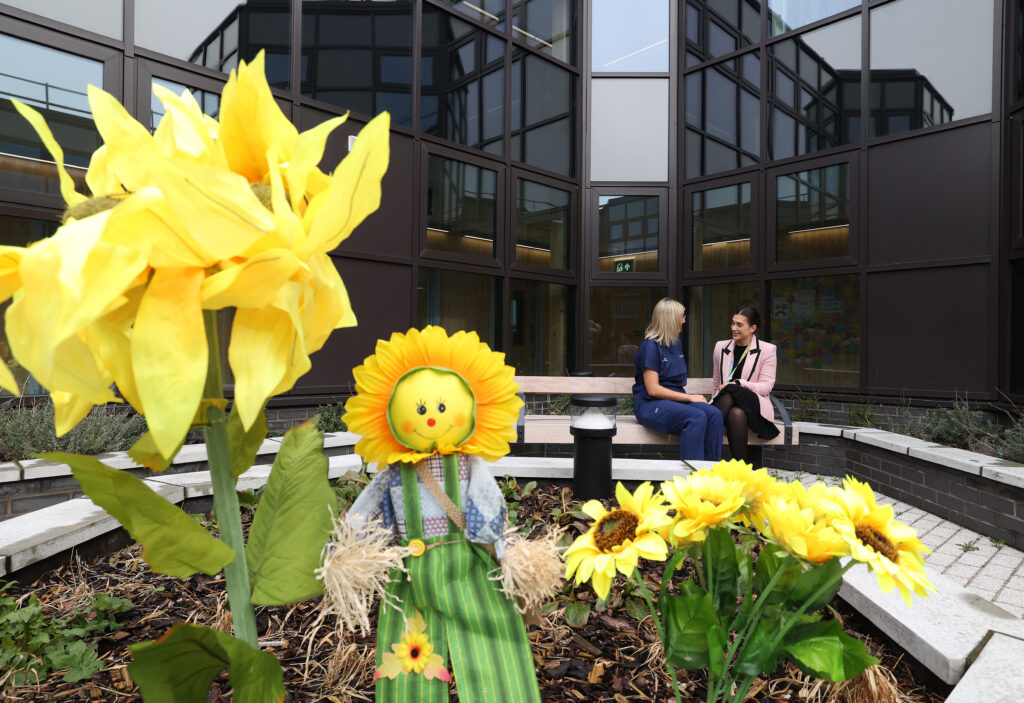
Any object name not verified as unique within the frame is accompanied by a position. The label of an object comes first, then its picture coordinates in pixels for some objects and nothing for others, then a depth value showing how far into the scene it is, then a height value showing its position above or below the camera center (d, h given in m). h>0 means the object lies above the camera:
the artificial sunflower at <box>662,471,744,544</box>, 0.89 -0.25
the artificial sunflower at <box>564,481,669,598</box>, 0.85 -0.29
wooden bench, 4.63 -0.65
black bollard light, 2.74 -0.51
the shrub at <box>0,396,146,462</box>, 3.62 -0.60
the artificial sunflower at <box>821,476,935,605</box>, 0.79 -0.27
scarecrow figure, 1.17 -0.38
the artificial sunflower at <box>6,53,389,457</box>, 0.44 +0.06
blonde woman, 4.56 -0.41
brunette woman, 4.83 -0.29
